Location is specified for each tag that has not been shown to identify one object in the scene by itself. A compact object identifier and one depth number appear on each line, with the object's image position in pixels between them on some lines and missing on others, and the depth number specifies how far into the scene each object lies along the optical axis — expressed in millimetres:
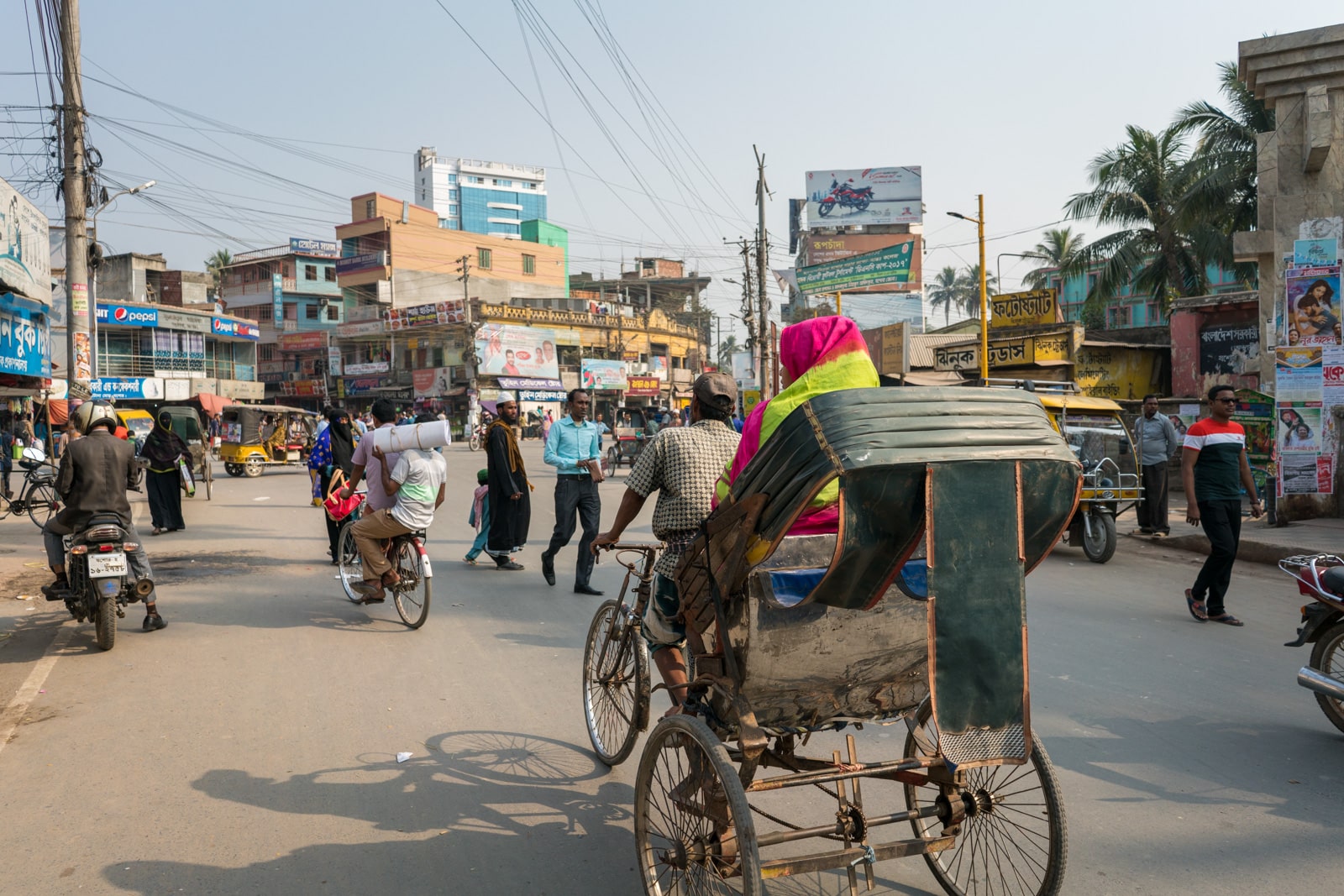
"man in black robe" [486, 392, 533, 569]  9977
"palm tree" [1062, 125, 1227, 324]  30312
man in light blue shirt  9430
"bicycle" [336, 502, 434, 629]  7453
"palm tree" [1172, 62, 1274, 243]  24656
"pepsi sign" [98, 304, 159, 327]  42719
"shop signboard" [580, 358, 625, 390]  57031
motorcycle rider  6957
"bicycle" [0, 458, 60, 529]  15242
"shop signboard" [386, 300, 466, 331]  53250
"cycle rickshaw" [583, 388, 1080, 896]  2543
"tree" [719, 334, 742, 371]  104688
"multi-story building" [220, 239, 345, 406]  62938
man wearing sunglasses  7391
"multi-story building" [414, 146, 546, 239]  113938
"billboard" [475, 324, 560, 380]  52625
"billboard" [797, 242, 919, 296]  39406
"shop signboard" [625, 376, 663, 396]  59781
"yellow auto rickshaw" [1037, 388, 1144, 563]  10922
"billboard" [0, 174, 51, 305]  9782
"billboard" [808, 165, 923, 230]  53219
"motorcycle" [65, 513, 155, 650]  6715
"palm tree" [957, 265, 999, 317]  88188
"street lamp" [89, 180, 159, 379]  20478
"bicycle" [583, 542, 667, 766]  4332
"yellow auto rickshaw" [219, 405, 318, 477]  27156
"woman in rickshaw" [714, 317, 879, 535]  3023
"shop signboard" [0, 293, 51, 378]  10836
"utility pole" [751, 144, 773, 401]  31672
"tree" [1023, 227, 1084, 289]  51312
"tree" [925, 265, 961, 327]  100250
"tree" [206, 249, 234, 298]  67625
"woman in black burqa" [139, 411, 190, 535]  13453
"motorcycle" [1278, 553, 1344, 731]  4785
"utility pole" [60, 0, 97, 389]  13734
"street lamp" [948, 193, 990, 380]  22922
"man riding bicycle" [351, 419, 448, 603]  7566
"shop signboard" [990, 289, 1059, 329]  27130
